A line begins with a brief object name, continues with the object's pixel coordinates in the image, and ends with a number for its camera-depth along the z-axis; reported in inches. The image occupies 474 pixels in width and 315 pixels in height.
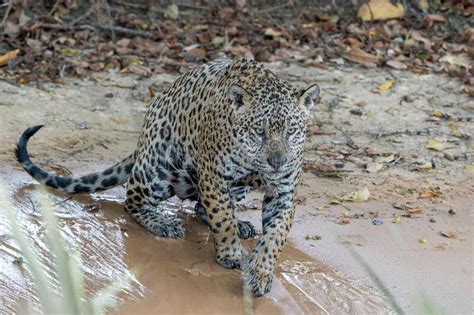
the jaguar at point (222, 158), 486.3
